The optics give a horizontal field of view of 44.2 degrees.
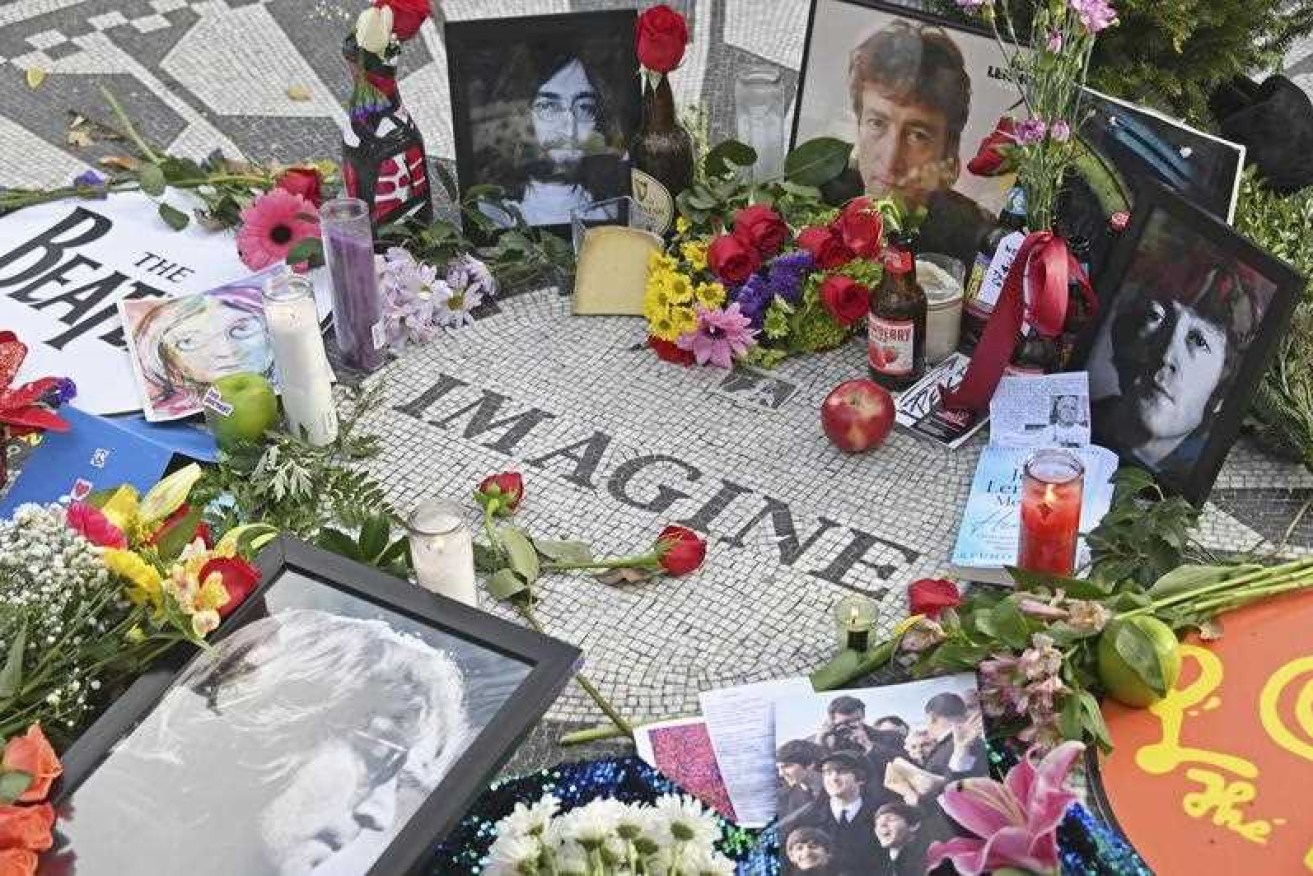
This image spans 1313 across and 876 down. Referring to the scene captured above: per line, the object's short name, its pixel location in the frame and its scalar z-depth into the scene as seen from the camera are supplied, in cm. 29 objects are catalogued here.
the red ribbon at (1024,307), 189
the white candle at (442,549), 159
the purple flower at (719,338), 212
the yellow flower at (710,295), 213
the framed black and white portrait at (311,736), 135
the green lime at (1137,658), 155
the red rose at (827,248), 211
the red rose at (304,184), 235
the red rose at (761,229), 212
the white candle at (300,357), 193
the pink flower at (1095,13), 183
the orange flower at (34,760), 132
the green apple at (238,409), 195
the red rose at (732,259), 212
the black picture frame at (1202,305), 175
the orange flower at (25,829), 127
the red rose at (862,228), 208
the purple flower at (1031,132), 193
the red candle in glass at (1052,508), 166
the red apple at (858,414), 196
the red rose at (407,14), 216
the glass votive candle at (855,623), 164
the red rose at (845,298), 208
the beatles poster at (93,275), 214
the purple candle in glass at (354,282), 206
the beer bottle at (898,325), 200
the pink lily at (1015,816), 132
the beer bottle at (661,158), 225
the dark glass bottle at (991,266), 205
